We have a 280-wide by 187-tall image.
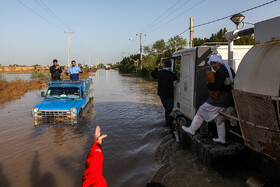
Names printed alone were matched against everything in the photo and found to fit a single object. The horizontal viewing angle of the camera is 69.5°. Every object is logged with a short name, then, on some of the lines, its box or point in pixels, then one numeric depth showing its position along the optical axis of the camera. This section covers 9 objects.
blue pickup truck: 7.09
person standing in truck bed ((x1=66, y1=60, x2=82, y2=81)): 11.27
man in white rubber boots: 3.56
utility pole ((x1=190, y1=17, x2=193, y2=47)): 17.58
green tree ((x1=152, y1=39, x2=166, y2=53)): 67.25
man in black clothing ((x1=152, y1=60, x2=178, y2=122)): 6.15
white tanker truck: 2.40
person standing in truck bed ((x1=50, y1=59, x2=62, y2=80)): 11.53
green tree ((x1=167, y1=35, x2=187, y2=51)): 59.19
